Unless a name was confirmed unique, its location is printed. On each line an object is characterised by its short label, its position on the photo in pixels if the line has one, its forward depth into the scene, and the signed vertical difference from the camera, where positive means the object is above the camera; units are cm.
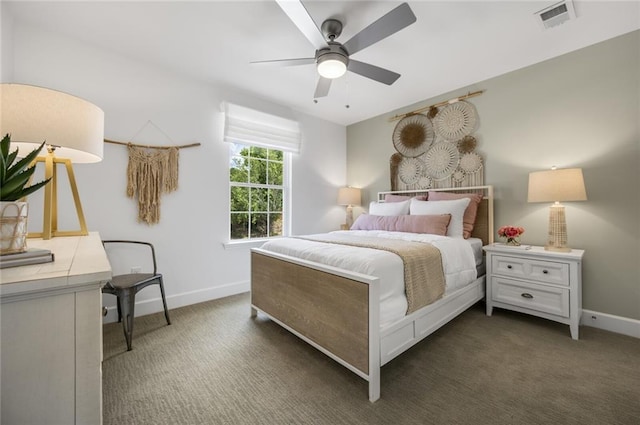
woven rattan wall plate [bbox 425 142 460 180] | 330 +69
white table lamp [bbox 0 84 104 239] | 104 +40
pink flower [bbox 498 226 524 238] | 256 -19
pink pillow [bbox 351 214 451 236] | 266 -12
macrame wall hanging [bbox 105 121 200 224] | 259 +41
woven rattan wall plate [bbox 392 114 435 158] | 354 +109
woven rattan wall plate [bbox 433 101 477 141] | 316 +115
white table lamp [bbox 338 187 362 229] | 423 +28
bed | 148 -68
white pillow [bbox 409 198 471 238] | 273 +3
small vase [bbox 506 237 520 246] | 261 -29
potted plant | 74 +5
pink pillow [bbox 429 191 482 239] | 286 +2
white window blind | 318 +112
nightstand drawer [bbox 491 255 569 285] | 219 -51
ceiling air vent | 192 +151
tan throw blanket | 174 -40
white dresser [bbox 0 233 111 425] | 59 -31
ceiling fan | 160 +122
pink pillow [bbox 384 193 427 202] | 335 +20
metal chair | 200 -60
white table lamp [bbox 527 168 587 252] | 221 +17
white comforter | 160 -33
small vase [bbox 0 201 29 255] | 77 -4
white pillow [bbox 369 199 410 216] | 327 +6
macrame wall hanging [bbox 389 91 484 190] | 317 +85
